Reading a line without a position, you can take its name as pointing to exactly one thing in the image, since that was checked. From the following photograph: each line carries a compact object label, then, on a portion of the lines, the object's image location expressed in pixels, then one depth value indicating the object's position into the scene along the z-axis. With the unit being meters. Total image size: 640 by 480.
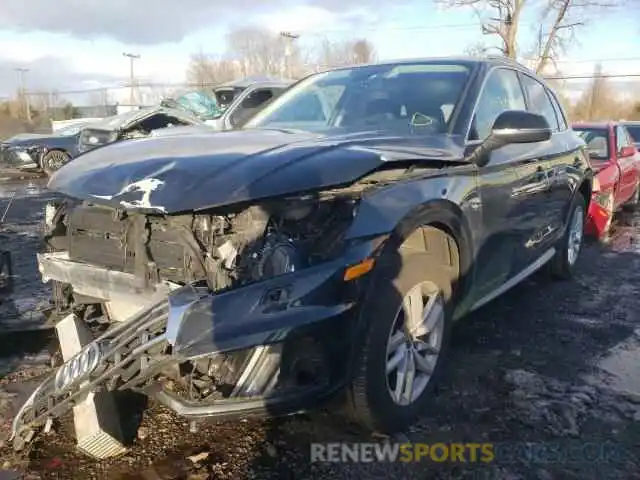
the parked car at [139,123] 12.13
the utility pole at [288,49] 44.71
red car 7.66
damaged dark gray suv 2.54
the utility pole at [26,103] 52.49
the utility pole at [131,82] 51.45
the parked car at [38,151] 15.84
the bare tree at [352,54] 40.83
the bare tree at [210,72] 48.56
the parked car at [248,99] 10.04
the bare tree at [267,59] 45.48
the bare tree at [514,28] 23.08
